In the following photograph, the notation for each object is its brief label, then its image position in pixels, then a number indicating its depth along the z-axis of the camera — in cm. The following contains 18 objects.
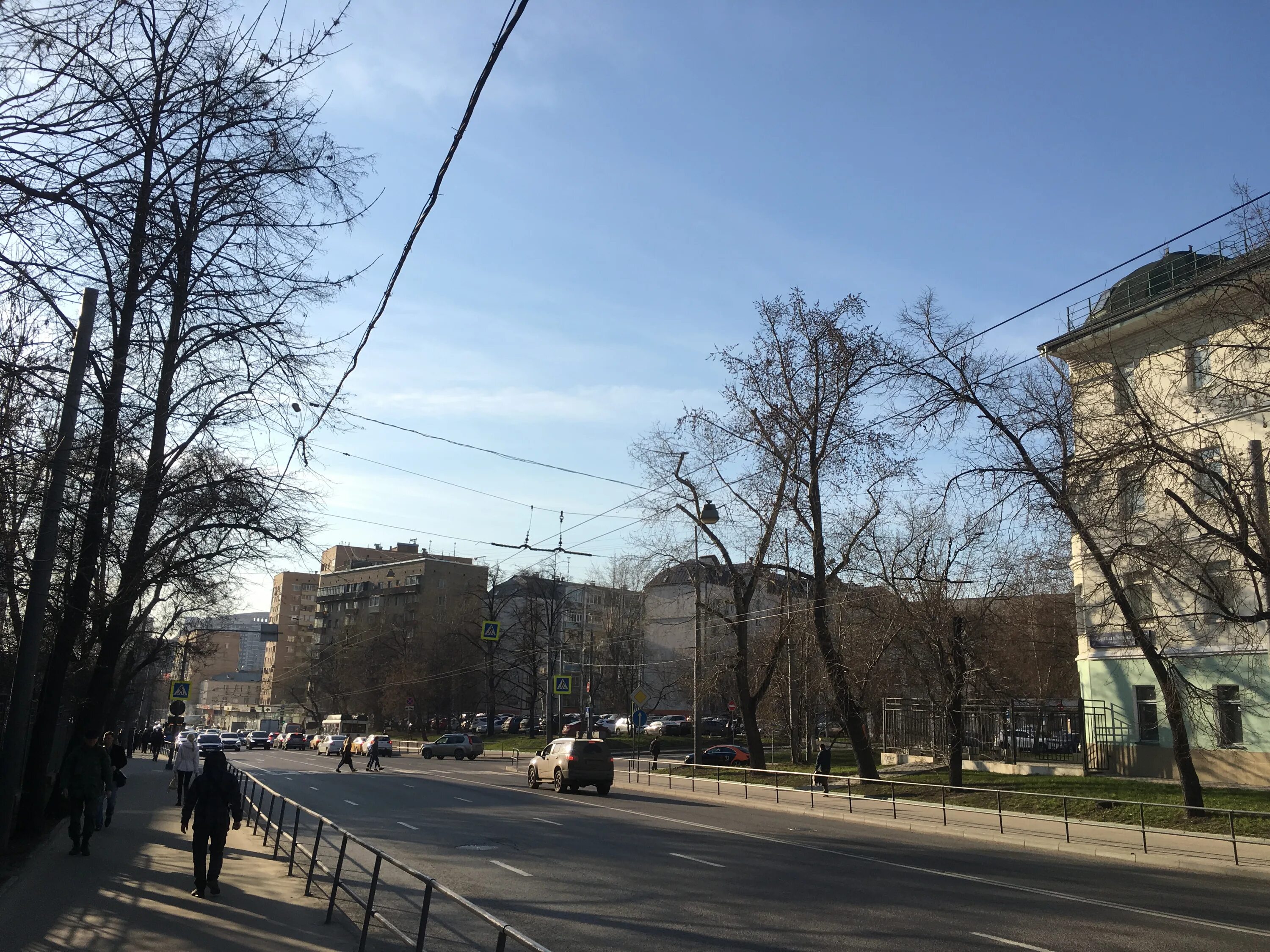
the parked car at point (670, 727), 7194
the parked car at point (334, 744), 6141
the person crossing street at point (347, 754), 4200
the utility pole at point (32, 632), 1114
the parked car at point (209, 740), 4142
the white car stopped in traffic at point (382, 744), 5267
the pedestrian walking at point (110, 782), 1664
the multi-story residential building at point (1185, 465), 1709
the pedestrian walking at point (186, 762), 2088
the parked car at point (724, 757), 4844
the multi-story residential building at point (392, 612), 8888
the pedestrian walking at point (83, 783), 1359
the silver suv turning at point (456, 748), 5850
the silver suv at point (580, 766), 3062
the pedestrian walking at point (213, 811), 1098
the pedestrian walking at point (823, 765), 2861
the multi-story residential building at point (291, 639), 10644
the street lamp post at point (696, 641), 3466
